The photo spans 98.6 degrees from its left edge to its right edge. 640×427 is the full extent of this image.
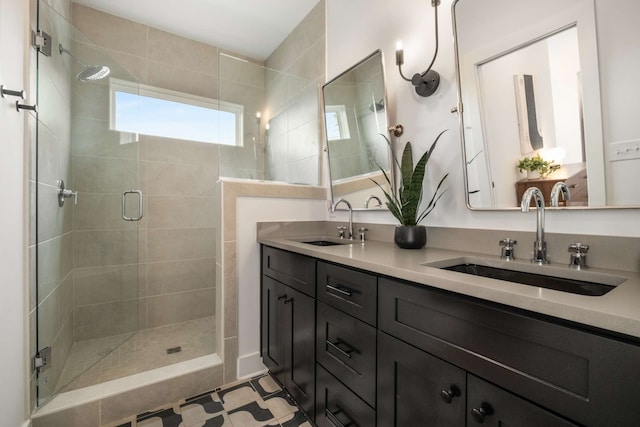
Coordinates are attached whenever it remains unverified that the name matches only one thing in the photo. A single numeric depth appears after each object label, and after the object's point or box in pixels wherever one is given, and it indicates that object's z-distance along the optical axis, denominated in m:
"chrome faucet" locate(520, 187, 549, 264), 0.94
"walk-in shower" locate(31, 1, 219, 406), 1.51
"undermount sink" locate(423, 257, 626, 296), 0.80
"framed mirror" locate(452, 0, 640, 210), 0.86
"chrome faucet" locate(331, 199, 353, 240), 1.82
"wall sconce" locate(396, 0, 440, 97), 1.35
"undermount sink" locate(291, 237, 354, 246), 1.84
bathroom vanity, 0.50
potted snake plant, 1.32
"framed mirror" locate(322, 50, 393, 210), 1.70
